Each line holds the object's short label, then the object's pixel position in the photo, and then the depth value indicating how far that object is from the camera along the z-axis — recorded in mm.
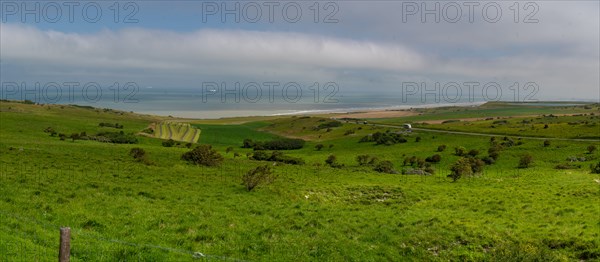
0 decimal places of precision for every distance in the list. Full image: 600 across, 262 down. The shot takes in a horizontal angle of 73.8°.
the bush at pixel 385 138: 91250
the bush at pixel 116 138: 75000
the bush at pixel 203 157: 46125
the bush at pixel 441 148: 75688
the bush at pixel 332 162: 59362
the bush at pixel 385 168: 51900
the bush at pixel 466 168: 45000
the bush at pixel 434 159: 66438
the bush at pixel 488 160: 62969
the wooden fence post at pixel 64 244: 8866
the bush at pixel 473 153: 69562
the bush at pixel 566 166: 56316
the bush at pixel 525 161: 59188
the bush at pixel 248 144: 99606
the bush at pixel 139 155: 43975
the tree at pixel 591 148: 66481
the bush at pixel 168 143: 75269
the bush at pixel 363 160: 62294
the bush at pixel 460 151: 71100
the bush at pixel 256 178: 32688
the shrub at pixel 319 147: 92012
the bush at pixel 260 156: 63634
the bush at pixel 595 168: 49631
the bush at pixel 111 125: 108225
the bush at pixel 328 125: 134750
